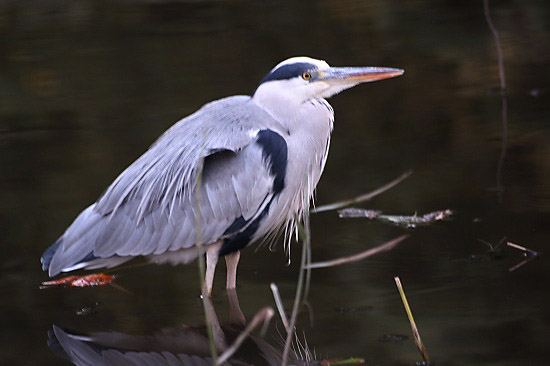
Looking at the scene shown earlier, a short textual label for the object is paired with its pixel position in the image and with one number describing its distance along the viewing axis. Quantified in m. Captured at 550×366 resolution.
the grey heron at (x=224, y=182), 10.05
